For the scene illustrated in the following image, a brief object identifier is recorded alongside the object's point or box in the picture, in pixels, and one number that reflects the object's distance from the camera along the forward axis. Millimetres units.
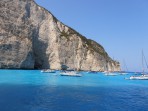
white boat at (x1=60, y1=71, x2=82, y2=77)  26596
